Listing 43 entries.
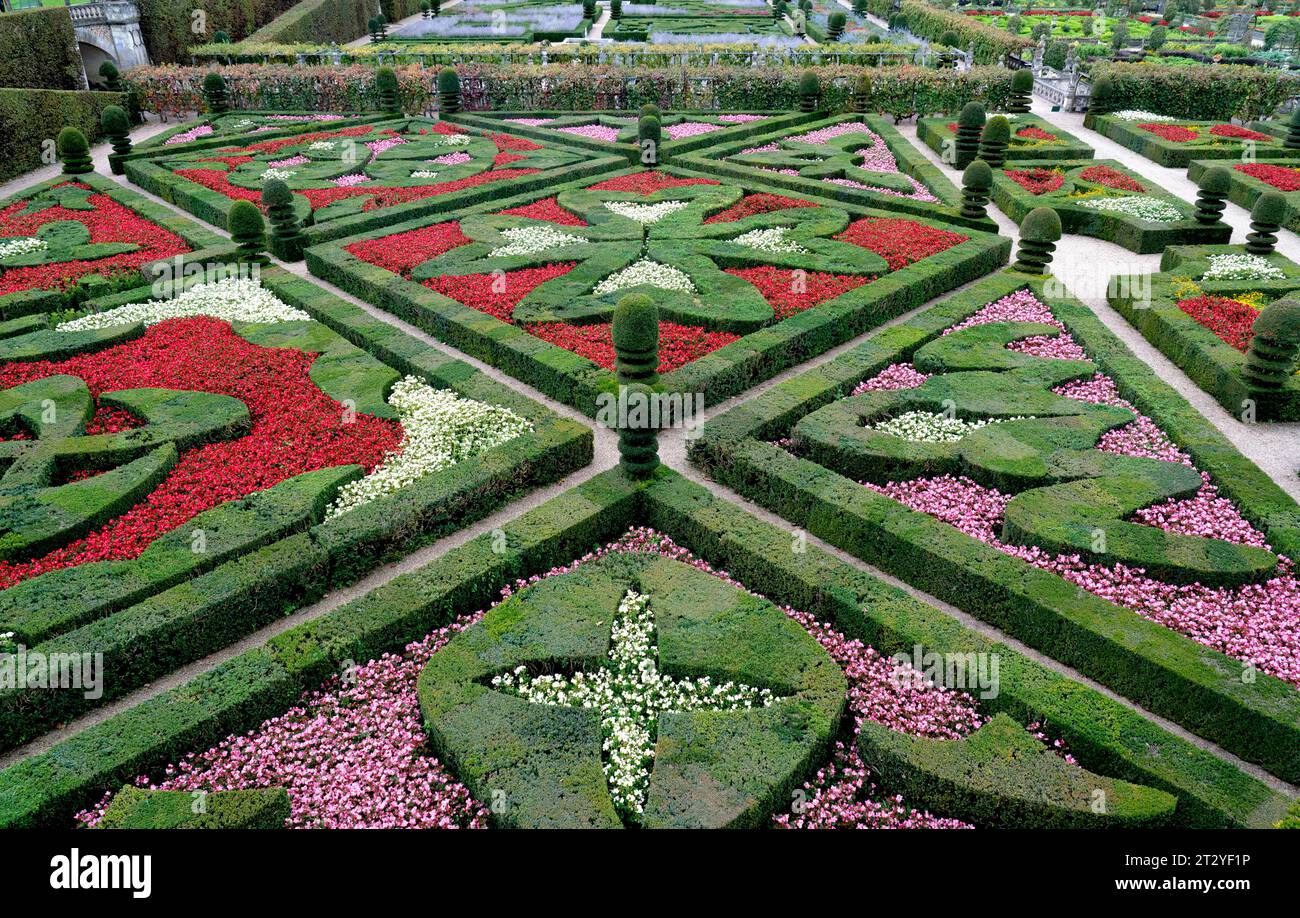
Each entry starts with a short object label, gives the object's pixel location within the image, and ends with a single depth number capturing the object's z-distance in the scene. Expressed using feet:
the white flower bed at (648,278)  47.78
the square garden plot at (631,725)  19.72
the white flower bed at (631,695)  21.80
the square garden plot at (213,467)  25.05
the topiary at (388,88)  91.76
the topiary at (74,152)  73.72
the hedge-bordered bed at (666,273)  40.55
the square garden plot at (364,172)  62.13
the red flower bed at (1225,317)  41.37
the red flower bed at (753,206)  59.57
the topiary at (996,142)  69.05
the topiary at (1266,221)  49.70
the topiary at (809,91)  88.69
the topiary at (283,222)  53.67
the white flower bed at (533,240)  53.62
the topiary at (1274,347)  34.32
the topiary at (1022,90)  89.56
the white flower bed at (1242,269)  48.85
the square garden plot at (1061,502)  23.41
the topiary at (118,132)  74.02
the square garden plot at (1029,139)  76.13
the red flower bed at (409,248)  51.83
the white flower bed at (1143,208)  60.44
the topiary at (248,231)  52.49
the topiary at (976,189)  56.85
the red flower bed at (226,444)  29.27
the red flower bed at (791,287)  45.16
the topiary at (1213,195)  55.67
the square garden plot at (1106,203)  57.93
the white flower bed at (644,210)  59.82
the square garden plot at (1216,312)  36.70
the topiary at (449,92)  90.99
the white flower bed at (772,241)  53.42
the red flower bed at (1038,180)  67.00
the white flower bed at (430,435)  31.58
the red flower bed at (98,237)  50.49
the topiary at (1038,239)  49.49
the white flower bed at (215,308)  45.70
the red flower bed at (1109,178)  66.95
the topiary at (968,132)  71.72
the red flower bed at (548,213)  59.52
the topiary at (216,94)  94.96
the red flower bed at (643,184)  66.03
